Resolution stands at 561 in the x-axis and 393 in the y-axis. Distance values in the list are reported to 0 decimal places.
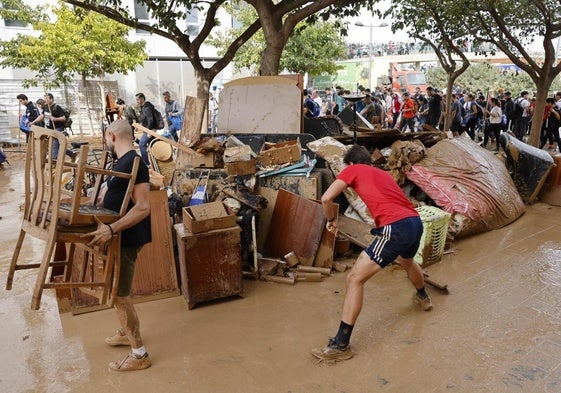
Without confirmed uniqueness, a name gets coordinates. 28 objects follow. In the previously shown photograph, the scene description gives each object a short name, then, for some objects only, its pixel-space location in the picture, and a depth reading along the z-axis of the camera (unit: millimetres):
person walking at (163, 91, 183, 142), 11602
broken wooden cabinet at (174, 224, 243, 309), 4254
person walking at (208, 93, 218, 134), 13597
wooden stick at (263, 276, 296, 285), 4793
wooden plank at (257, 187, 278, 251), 5527
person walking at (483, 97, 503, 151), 12914
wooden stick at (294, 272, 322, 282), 4840
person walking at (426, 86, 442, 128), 14344
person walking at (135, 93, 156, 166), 9984
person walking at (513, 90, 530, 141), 14147
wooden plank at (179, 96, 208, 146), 6691
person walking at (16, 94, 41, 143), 11242
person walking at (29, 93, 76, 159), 10305
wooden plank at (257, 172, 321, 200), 5637
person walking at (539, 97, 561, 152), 12102
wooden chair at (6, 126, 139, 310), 2590
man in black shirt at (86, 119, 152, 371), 2979
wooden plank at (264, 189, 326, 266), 5055
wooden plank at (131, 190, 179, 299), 4434
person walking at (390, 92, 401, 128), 17062
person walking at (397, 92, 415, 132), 14273
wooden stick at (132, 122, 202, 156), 6066
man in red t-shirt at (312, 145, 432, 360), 3334
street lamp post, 23725
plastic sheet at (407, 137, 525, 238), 5941
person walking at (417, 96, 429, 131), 14781
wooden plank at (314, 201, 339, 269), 5027
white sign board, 7293
